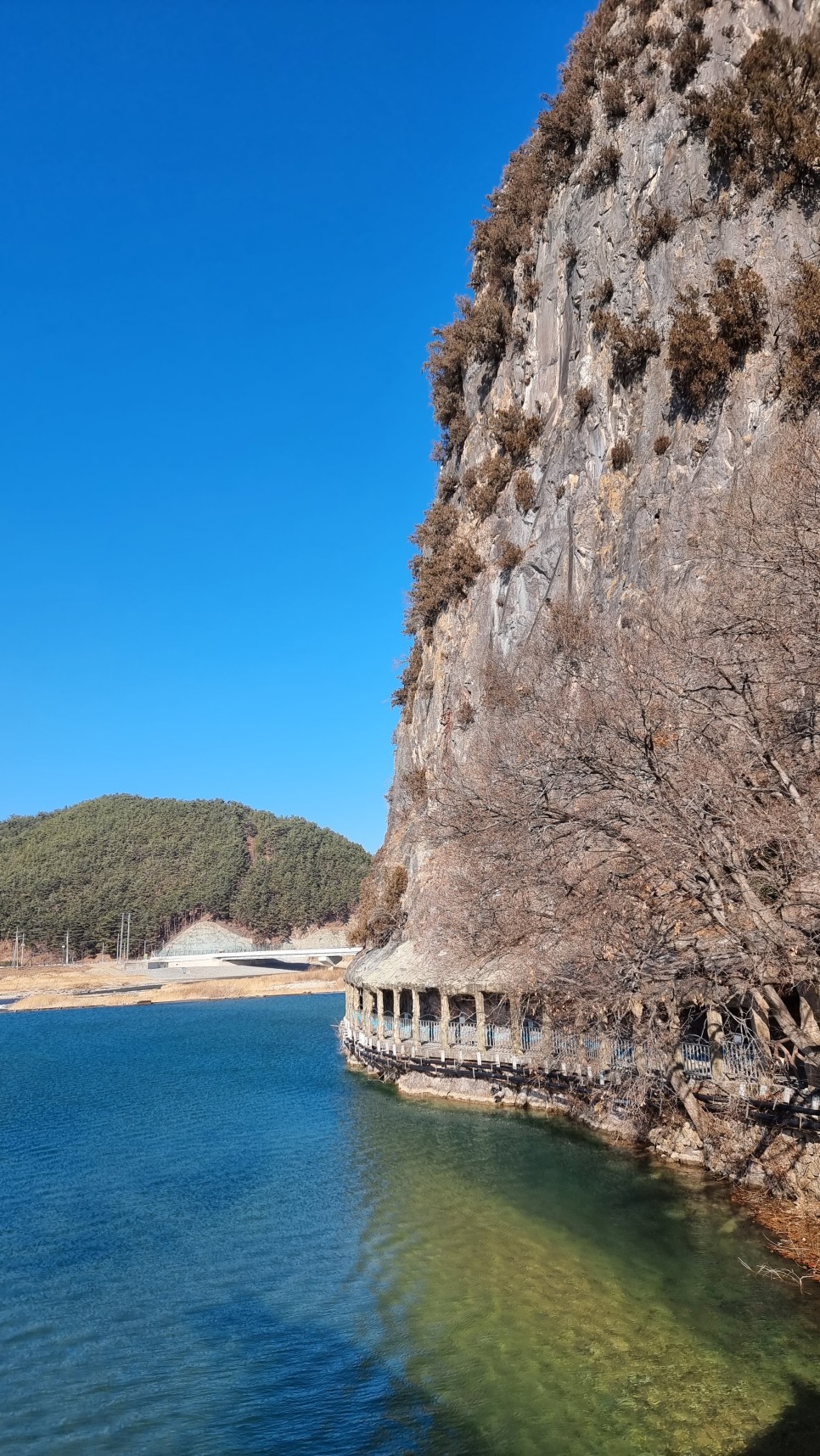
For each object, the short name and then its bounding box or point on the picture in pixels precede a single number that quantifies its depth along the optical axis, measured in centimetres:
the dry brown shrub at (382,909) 4925
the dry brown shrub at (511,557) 4641
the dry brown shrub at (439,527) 5519
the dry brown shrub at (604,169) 4447
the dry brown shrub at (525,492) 4709
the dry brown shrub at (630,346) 3975
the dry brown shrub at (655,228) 3984
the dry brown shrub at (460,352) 5400
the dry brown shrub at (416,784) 4906
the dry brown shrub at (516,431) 4824
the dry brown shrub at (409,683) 5956
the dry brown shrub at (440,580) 5131
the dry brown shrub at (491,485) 4988
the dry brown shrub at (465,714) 4622
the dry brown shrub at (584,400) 4325
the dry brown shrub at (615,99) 4447
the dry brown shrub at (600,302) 4300
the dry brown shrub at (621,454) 4025
